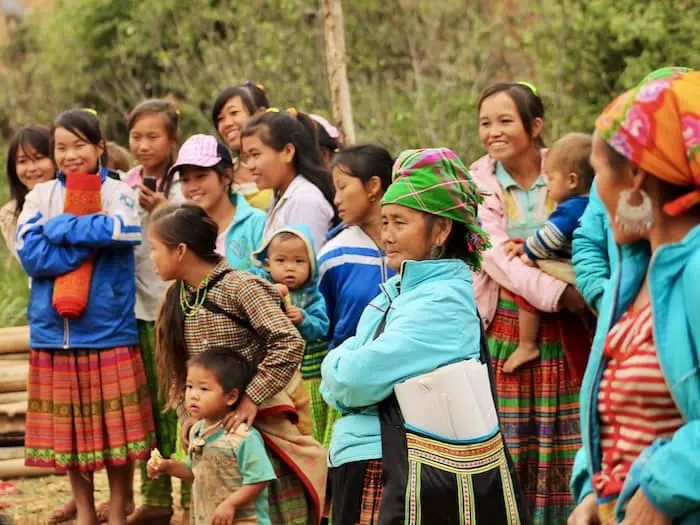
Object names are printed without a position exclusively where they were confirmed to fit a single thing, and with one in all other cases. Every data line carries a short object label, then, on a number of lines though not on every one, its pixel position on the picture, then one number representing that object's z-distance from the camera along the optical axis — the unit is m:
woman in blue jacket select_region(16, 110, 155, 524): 6.02
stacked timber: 7.59
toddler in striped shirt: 5.23
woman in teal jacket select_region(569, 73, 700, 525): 2.51
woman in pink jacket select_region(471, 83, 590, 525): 5.35
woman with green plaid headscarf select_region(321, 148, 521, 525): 3.76
